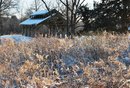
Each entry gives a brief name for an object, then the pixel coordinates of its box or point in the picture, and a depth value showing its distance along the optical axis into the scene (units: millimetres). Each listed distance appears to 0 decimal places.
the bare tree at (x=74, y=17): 24350
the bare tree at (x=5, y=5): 53375
